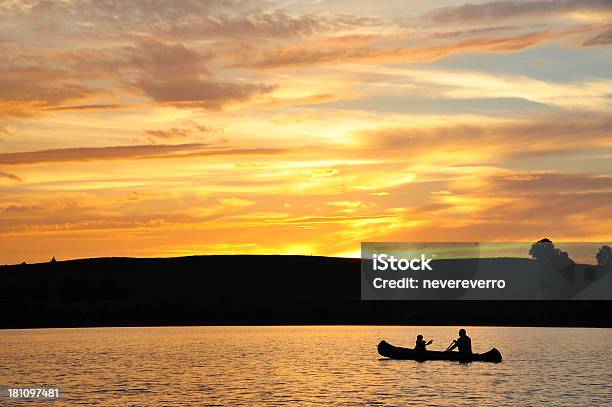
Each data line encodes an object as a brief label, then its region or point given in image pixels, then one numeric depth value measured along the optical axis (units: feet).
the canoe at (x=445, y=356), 250.78
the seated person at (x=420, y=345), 252.69
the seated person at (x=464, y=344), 248.11
